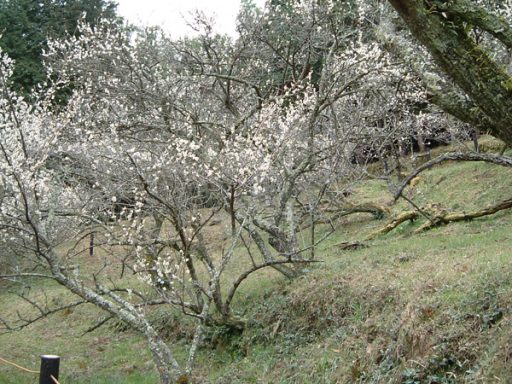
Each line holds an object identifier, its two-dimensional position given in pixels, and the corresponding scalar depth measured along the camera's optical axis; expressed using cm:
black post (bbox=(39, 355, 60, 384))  367
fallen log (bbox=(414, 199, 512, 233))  1105
